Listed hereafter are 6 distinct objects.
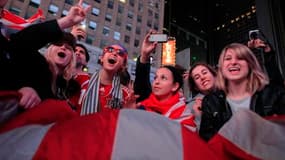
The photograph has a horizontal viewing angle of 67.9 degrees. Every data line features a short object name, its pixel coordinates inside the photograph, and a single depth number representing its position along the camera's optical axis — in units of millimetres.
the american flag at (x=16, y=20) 2291
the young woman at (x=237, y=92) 1690
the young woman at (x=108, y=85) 2126
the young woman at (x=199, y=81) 2379
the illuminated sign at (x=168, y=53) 11500
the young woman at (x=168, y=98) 1962
